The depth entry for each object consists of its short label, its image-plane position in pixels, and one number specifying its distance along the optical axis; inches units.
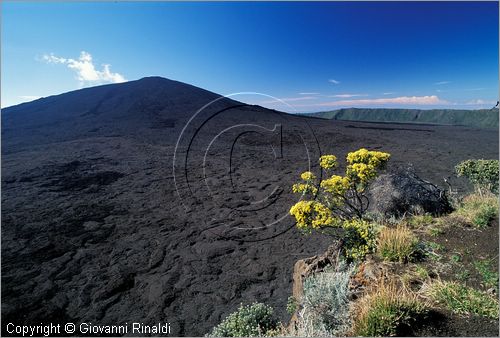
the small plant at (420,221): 235.3
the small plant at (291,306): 201.1
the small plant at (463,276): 157.1
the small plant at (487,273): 149.6
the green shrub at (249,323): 175.2
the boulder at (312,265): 203.6
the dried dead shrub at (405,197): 274.1
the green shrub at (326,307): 149.9
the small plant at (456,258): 174.2
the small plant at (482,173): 338.0
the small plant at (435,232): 209.9
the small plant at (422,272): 161.8
